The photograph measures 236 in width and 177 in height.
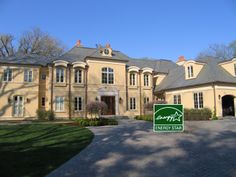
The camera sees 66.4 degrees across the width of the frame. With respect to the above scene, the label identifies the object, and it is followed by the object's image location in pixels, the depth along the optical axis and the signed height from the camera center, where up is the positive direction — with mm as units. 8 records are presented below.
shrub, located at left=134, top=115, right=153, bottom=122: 16176 -1282
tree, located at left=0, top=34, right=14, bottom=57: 32314 +10835
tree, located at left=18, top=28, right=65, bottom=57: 33406 +11090
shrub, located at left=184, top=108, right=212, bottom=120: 16041 -939
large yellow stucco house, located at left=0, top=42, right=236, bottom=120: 18102 +2157
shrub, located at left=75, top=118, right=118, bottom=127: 13230 -1313
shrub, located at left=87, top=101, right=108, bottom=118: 15204 -146
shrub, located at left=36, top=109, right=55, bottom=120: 18190 -1031
